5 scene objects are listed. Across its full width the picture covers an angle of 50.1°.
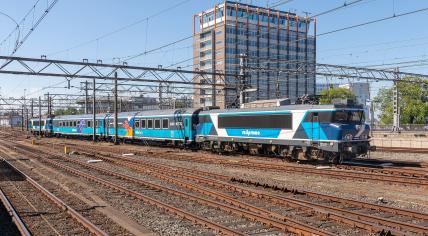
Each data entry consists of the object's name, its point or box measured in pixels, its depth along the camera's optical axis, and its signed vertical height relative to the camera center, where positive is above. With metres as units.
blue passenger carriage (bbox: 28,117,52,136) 69.69 -1.03
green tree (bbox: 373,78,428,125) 78.38 +2.00
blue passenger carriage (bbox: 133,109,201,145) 33.59 -0.56
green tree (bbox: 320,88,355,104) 89.41 +4.78
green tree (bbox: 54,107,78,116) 118.75 +2.38
